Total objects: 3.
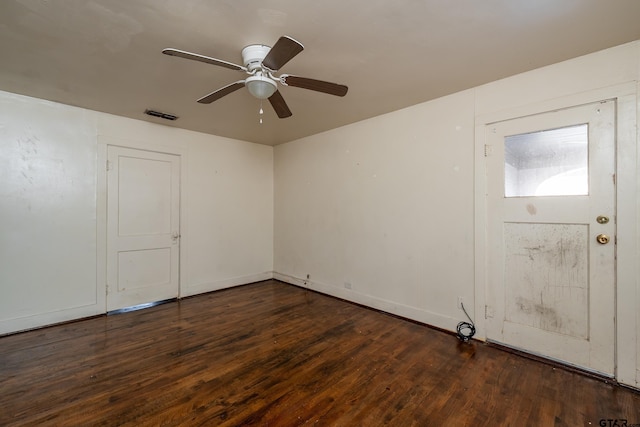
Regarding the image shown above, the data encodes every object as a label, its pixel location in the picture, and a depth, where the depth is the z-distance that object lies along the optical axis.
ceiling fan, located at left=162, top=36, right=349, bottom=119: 1.86
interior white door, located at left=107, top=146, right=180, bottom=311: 3.60
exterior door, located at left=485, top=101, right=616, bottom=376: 2.18
